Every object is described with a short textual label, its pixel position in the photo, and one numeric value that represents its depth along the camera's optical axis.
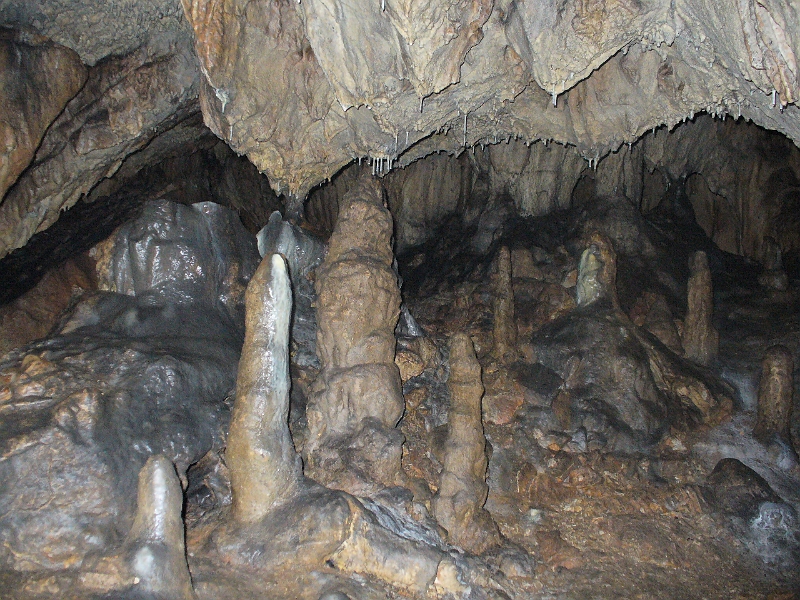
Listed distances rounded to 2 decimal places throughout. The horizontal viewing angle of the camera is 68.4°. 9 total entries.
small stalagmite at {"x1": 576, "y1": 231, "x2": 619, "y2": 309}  10.27
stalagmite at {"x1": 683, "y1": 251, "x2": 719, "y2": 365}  9.99
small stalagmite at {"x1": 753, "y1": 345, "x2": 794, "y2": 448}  8.43
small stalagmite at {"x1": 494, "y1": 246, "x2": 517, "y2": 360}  10.24
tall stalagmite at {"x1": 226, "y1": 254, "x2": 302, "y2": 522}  5.71
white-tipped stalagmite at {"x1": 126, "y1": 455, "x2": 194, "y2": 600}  4.60
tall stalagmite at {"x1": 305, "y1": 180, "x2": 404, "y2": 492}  7.18
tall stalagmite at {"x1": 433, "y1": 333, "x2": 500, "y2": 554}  6.71
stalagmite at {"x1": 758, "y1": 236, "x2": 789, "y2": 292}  11.68
